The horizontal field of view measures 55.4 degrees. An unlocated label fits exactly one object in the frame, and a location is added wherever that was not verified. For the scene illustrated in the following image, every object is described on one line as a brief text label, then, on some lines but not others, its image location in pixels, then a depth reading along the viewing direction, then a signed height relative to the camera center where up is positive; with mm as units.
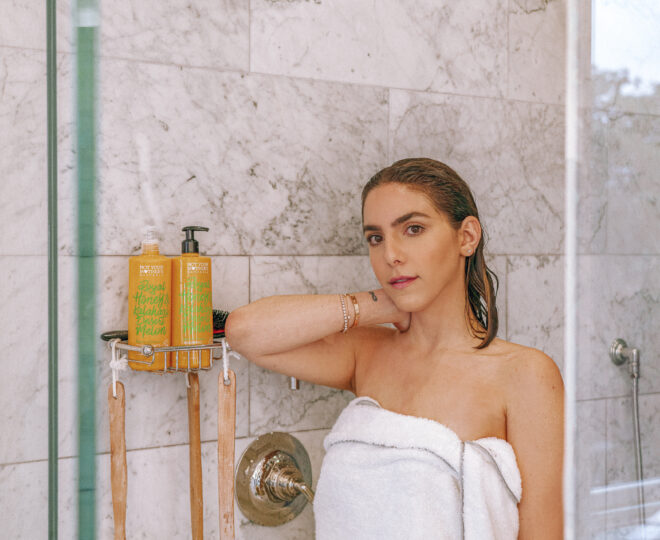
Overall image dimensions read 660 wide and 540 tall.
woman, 1016 -209
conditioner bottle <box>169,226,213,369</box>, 1129 -70
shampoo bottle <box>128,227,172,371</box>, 1108 -71
